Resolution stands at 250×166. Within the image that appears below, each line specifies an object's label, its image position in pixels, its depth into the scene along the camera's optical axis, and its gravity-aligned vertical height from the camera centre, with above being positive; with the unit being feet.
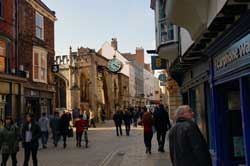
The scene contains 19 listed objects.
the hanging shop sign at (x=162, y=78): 77.42 +6.74
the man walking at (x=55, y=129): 66.64 -2.29
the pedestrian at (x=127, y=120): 85.38 -1.43
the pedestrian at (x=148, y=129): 50.98 -2.06
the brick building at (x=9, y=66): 76.84 +9.97
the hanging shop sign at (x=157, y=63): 72.13 +8.98
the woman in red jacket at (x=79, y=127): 62.54 -1.94
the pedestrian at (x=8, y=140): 35.73 -2.16
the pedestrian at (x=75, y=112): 101.35 +0.57
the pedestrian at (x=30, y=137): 36.78 -1.92
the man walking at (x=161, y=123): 51.06 -1.32
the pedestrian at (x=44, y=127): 63.31 -1.87
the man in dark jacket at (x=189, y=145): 17.56 -1.48
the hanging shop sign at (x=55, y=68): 102.17 +12.07
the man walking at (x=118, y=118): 83.35 -0.93
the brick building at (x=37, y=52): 87.10 +14.80
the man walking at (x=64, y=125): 64.85 -1.65
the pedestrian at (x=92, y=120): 112.08 -1.85
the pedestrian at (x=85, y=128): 62.17 -2.15
